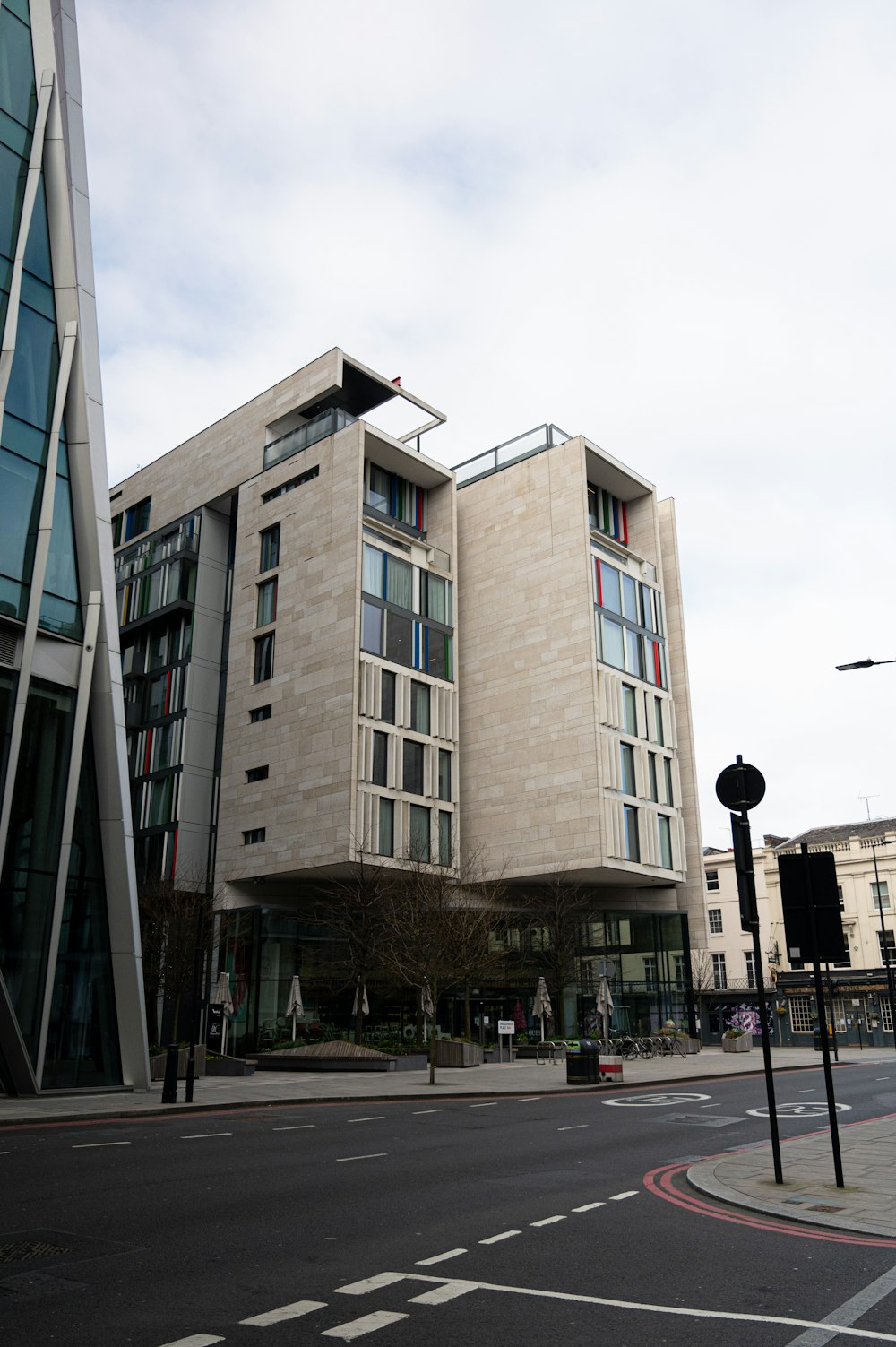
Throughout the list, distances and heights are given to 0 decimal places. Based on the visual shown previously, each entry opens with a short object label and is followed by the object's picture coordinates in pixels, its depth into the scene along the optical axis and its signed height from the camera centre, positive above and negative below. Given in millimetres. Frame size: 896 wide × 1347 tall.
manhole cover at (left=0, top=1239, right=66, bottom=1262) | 7715 -1730
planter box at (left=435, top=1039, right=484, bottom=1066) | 36938 -1452
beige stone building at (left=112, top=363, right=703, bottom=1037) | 47875 +15993
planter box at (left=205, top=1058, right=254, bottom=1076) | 32500 -1653
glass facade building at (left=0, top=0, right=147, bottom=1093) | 23047 +8317
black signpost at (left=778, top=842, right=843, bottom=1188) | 10594 +966
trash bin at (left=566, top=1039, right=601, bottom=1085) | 27469 -1424
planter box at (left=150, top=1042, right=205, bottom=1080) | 28703 -1435
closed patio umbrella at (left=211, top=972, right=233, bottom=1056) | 37094 +700
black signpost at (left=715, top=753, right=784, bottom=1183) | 10641 +1823
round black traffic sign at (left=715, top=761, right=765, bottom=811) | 11539 +2400
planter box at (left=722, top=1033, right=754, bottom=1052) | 48562 -1553
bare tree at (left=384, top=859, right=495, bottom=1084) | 34719 +2809
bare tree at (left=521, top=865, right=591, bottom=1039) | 48219 +3855
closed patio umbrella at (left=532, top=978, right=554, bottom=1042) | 41969 +349
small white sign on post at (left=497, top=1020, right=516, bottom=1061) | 37403 -555
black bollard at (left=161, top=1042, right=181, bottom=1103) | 21328 -1339
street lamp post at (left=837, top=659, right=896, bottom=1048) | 56119 +3402
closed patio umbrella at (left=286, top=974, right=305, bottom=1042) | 39844 +308
